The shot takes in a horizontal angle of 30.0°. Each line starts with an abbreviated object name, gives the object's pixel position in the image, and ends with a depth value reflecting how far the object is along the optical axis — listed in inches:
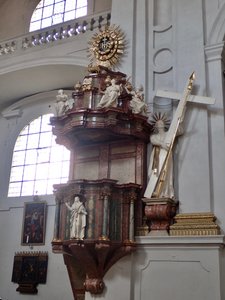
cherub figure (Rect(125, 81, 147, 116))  218.8
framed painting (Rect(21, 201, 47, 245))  324.8
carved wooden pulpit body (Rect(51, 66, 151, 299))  200.5
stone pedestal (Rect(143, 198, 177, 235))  202.2
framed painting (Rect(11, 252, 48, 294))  311.0
